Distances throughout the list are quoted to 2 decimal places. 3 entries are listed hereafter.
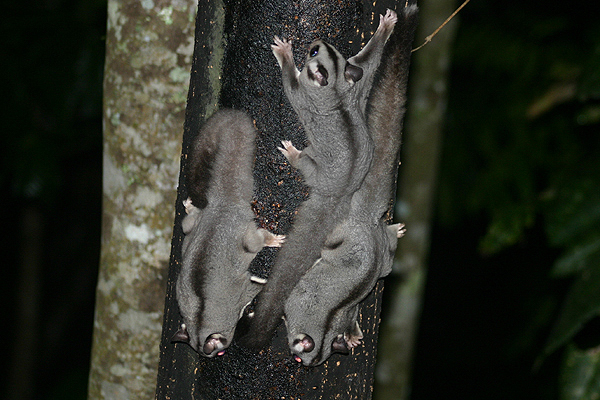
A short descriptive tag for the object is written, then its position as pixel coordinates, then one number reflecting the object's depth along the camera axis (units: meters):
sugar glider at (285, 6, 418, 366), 3.81
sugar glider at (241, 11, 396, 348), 3.62
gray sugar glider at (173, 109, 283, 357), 3.87
